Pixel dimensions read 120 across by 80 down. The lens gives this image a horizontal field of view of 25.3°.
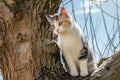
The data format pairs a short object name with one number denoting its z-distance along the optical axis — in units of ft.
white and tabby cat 7.25
